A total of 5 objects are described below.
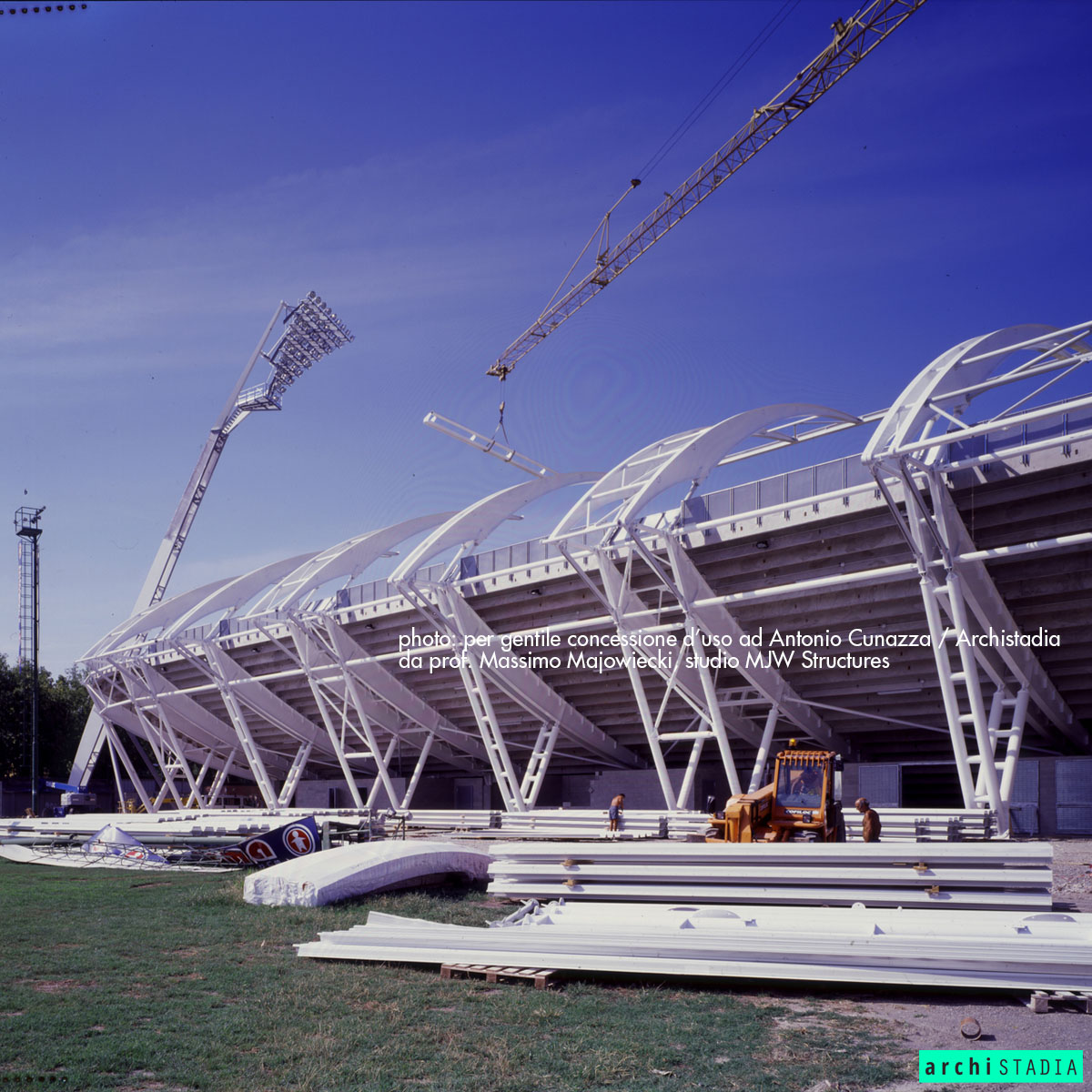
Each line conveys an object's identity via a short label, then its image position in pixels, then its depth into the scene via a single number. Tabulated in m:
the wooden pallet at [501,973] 10.83
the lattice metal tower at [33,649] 57.66
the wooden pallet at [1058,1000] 9.26
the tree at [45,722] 73.12
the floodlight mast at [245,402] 66.38
